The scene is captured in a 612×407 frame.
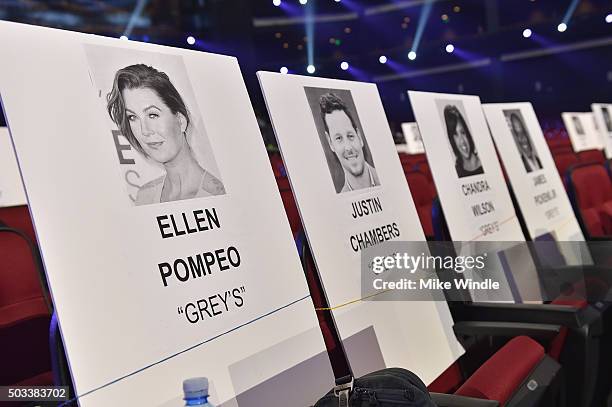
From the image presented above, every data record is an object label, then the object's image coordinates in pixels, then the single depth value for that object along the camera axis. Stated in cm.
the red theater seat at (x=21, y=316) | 191
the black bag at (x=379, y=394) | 113
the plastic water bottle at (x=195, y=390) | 98
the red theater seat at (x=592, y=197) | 335
